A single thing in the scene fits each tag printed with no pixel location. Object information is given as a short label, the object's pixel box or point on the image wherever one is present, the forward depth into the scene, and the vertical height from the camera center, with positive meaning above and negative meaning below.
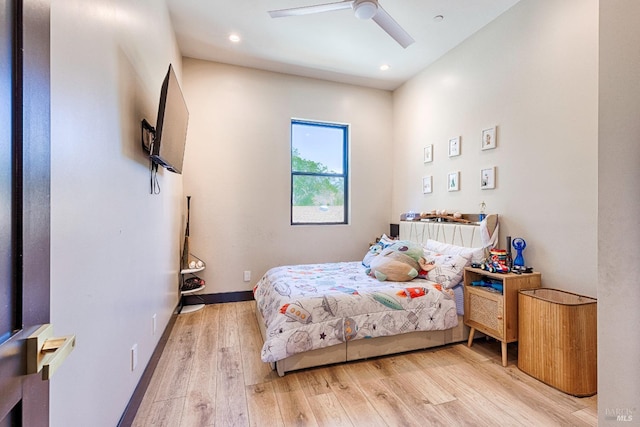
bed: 2.10 -0.79
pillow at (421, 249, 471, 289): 2.60 -0.53
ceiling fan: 2.15 +1.61
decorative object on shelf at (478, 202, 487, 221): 2.81 +0.03
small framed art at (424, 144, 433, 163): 3.64 +0.79
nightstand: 2.23 -0.75
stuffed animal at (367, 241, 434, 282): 2.68 -0.49
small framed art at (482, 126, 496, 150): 2.78 +0.76
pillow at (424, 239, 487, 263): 2.66 -0.37
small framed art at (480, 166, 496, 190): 2.78 +0.36
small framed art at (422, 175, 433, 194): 3.66 +0.39
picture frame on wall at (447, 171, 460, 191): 3.21 +0.38
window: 4.14 +0.61
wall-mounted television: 1.72 +0.59
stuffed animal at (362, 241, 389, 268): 3.25 -0.46
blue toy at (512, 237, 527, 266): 2.44 -0.30
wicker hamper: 1.86 -0.88
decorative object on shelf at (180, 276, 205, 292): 3.42 -0.87
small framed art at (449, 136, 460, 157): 3.21 +0.78
